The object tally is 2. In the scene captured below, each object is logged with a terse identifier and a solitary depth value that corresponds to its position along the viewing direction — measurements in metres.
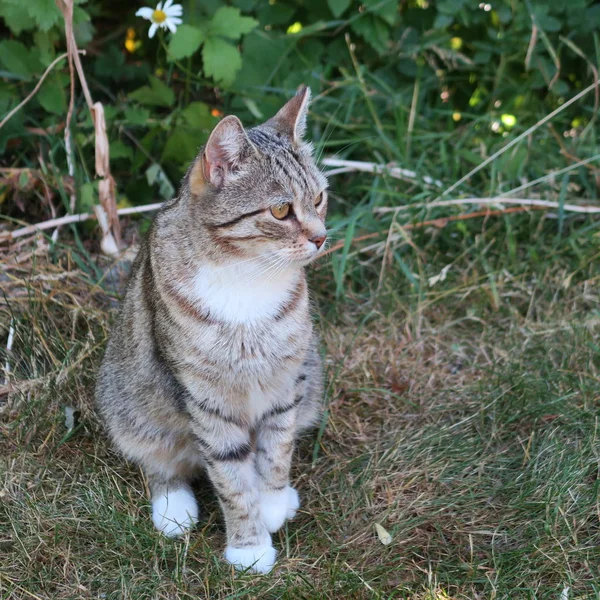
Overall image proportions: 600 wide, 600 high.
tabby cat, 2.48
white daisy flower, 3.46
